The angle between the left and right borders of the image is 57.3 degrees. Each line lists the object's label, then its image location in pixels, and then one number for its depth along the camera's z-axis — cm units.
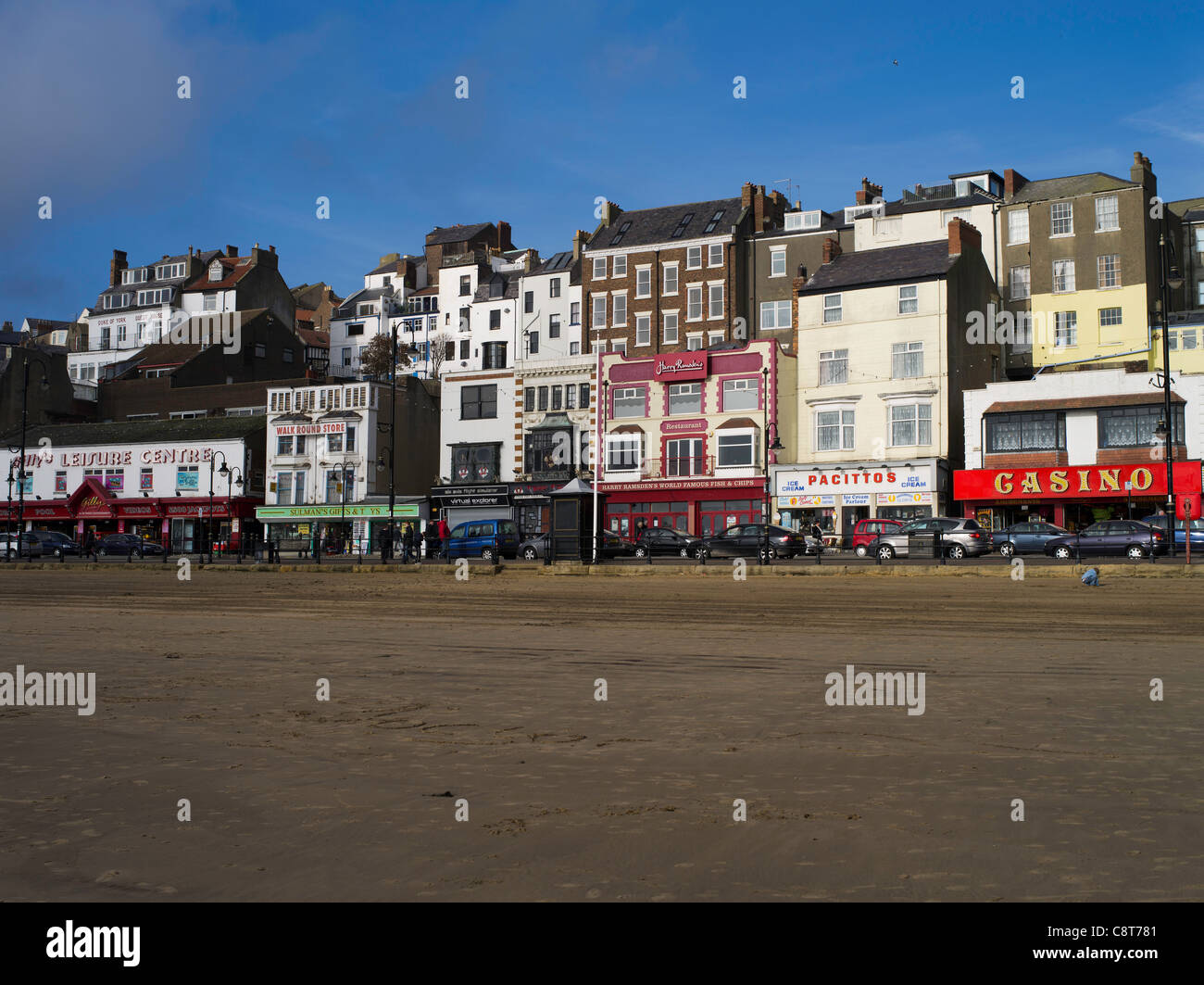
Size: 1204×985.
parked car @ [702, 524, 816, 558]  4006
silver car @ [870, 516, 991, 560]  3762
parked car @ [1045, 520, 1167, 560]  3578
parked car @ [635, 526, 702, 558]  4278
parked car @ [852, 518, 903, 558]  4089
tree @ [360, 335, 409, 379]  8325
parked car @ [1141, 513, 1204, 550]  3706
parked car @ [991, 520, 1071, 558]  3912
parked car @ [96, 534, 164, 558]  5780
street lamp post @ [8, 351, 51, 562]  8174
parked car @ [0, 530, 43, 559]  5406
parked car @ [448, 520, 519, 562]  4666
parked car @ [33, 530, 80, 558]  5528
